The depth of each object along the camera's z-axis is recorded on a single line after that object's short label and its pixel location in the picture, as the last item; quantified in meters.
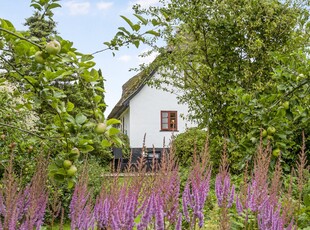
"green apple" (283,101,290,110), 5.48
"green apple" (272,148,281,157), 5.27
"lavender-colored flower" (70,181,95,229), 2.05
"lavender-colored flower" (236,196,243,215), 3.15
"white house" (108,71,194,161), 27.25
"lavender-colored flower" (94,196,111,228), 2.23
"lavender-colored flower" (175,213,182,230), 2.06
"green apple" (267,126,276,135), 5.44
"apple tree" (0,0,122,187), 2.36
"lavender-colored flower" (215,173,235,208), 2.85
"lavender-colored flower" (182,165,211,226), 2.38
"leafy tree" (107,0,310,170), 8.43
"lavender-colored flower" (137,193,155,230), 2.00
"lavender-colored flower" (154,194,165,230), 1.98
